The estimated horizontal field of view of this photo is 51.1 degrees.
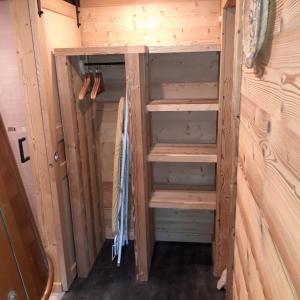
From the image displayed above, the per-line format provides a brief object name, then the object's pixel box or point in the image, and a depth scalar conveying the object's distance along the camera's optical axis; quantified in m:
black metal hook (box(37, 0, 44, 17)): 2.00
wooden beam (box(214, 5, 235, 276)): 2.20
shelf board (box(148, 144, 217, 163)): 2.46
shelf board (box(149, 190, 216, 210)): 2.57
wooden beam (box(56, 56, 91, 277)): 2.30
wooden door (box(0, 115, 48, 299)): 1.25
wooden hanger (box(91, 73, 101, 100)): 2.48
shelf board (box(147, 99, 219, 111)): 2.35
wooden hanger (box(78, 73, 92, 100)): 2.44
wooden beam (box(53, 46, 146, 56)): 2.19
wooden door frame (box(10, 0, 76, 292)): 2.02
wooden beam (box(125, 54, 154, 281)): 2.25
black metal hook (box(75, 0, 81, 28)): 2.65
